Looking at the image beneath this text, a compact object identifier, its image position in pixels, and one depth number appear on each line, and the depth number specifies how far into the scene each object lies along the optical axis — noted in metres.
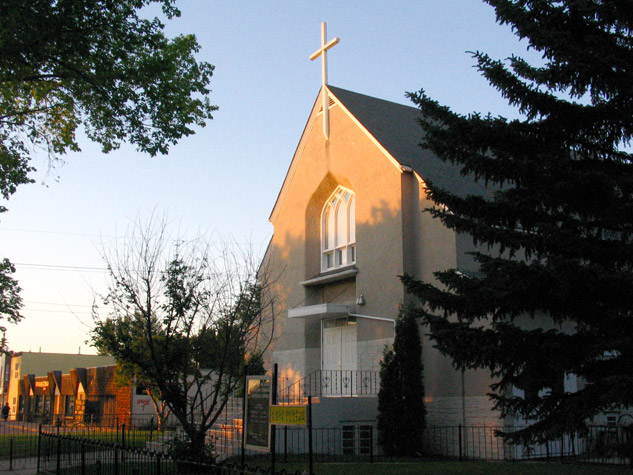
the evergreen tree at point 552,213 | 9.01
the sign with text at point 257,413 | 10.47
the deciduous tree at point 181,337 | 13.38
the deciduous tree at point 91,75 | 12.50
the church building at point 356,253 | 18.14
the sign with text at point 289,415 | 9.64
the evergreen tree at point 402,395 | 17.11
